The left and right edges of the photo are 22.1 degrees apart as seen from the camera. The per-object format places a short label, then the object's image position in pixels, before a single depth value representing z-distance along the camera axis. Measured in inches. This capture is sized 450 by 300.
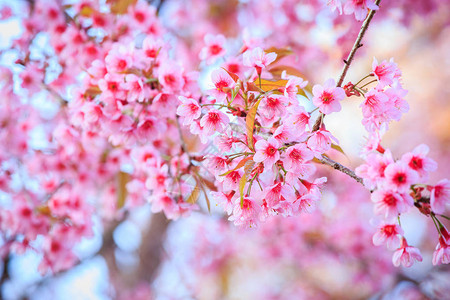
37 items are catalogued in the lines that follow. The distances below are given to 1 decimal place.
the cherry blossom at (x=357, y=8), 37.7
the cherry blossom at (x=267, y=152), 36.5
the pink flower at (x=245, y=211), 37.7
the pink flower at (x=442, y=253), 36.6
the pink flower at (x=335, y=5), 37.7
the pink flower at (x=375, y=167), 36.2
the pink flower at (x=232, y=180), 37.8
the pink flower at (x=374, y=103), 37.3
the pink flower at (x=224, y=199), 38.1
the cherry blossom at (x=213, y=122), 38.2
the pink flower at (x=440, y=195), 35.3
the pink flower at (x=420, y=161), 35.9
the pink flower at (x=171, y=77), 41.0
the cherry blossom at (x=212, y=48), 44.2
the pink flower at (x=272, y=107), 37.9
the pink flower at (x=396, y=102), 37.8
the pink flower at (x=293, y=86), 37.6
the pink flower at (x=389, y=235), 37.0
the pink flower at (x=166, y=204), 41.5
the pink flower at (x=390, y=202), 35.5
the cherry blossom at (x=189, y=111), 38.5
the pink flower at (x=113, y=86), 41.0
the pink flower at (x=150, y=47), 42.1
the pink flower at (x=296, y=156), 36.6
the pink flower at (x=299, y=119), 37.1
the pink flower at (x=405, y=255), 37.3
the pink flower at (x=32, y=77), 46.9
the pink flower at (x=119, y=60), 41.3
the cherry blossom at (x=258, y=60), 38.7
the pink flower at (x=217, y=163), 38.2
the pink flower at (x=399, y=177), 35.4
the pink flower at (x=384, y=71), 37.5
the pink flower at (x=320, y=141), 36.8
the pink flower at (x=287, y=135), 37.0
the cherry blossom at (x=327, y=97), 37.0
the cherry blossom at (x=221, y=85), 38.3
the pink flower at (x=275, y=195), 37.0
